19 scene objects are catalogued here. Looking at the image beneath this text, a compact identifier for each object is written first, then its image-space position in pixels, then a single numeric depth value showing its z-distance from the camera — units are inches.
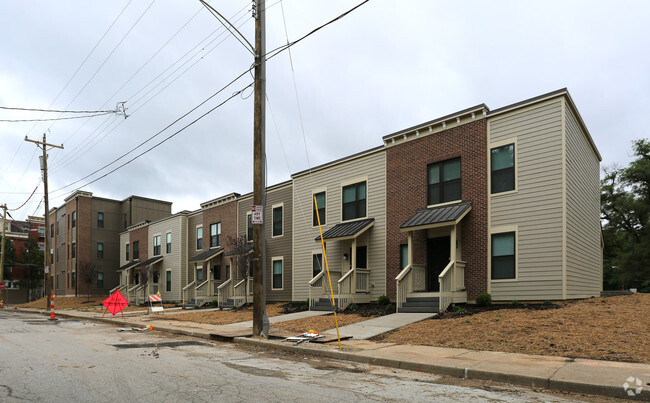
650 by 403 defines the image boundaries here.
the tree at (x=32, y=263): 2433.6
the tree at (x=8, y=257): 2398.5
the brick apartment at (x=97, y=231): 1790.1
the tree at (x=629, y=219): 1791.3
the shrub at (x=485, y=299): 616.1
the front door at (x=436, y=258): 698.2
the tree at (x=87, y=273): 1617.9
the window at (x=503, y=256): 616.4
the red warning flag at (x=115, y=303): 826.2
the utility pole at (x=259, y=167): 517.3
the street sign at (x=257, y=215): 513.3
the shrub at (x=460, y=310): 585.0
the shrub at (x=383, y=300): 734.5
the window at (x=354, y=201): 828.6
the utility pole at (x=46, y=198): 1244.3
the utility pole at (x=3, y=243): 1807.5
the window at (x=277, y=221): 1024.2
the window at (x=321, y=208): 899.5
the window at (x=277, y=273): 1011.3
